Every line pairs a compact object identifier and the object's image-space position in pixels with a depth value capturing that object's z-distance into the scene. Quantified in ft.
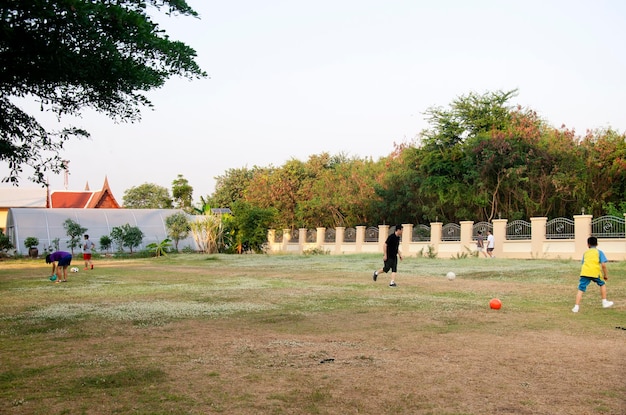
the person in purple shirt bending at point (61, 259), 72.69
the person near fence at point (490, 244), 113.50
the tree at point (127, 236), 173.17
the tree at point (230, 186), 298.56
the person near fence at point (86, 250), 102.32
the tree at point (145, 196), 347.97
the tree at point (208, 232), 179.11
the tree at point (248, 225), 180.86
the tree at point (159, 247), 174.60
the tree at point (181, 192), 297.33
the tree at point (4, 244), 157.38
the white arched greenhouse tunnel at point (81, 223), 169.99
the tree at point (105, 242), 170.81
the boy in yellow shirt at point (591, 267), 42.96
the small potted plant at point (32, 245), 161.79
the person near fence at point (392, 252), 63.93
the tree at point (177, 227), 180.86
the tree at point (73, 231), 166.20
